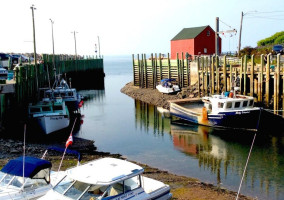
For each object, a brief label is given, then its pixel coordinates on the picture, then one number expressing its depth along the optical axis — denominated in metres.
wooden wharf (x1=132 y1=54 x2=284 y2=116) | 27.94
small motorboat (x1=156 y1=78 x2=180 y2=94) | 41.94
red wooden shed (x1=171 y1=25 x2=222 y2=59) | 52.03
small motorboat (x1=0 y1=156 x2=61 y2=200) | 11.27
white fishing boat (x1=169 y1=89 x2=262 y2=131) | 26.36
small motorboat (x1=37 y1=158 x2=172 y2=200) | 10.16
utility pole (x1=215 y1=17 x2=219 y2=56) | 35.73
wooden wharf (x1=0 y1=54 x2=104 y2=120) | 26.05
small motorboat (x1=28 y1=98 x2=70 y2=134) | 26.14
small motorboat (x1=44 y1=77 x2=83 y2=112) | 34.22
